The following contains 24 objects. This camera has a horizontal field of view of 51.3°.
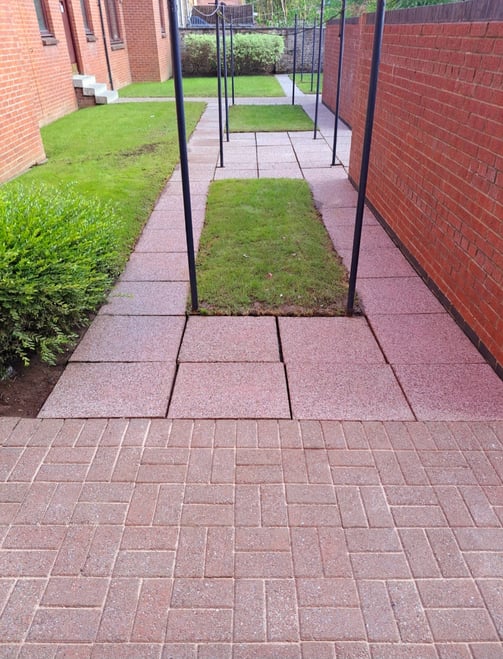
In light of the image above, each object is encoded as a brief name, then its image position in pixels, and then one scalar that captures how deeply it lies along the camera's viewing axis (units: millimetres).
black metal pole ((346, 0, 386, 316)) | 2871
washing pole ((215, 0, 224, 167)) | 6079
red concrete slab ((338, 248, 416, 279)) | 4230
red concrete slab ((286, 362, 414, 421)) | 2686
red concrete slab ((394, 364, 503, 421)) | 2676
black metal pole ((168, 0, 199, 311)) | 2916
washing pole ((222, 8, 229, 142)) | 8830
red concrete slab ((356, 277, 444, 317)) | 3680
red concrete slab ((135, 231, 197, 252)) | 4800
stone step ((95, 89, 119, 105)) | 13555
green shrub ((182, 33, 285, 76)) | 19828
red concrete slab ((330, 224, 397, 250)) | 4746
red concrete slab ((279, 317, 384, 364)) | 3164
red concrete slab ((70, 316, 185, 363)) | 3205
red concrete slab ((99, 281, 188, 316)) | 3730
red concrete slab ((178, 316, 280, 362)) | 3188
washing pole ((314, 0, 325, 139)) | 7973
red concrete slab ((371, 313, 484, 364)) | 3123
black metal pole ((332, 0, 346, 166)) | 6705
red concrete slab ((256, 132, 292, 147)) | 9084
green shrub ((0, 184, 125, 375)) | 2920
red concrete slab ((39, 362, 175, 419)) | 2725
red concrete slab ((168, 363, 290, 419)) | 2705
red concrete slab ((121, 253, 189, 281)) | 4246
